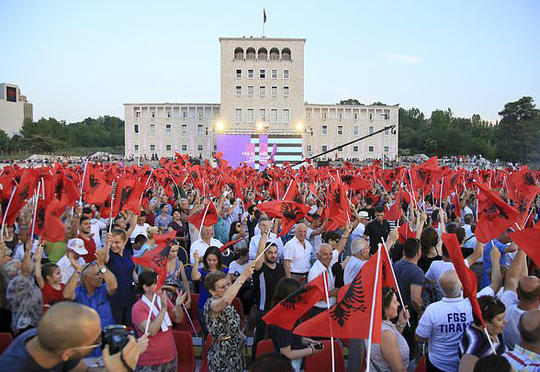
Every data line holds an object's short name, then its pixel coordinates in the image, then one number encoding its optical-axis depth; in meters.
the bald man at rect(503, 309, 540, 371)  2.97
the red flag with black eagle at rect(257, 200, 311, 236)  6.43
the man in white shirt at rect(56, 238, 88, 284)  5.43
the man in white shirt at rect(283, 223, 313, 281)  6.19
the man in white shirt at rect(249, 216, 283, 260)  6.57
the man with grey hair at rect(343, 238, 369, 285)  5.27
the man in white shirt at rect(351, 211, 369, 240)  8.18
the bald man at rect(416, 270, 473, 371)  3.76
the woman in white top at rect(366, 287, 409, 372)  3.47
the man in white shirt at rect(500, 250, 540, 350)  3.65
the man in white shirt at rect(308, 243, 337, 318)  5.16
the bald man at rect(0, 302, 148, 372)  2.31
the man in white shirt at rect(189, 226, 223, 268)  6.58
